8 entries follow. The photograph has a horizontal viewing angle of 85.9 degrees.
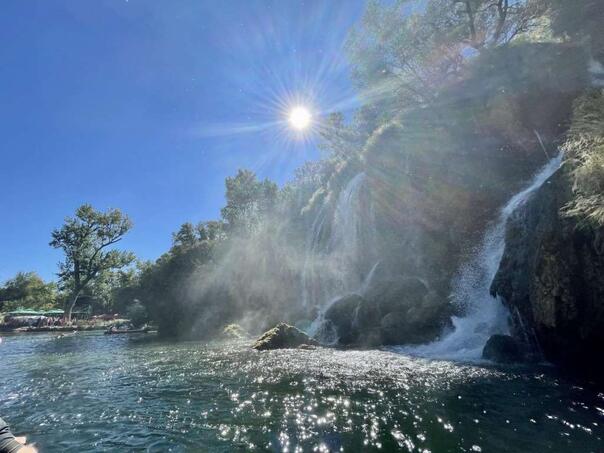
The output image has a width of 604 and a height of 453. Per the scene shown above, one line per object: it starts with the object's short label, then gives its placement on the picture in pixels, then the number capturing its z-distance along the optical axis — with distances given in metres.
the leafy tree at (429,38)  34.59
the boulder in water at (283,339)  20.61
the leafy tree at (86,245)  68.12
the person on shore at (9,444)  3.83
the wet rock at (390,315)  20.25
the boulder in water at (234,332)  35.71
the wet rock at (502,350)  13.51
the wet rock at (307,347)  19.62
